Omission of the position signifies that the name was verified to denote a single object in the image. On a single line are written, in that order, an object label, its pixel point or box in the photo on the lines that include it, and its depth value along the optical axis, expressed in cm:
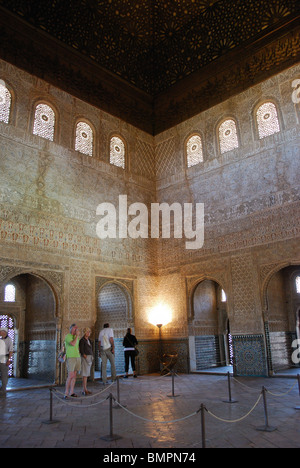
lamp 1198
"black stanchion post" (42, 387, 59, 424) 514
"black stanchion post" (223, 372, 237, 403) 633
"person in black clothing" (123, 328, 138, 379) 1054
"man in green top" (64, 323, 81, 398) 704
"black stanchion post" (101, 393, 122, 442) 422
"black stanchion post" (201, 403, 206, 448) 355
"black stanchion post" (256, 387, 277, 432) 444
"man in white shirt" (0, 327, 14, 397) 762
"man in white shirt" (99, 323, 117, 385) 952
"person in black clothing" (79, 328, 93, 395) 760
